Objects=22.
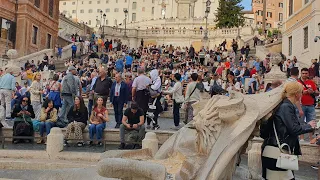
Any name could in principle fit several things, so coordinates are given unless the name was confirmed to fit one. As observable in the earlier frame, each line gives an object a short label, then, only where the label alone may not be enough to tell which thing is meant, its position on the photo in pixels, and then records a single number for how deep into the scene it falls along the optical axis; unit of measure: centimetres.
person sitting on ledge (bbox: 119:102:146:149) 1041
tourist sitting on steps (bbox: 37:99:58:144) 1151
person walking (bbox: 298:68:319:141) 1048
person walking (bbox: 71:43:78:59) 3489
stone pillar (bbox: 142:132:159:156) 830
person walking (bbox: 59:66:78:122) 1248
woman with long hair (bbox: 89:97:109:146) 1098
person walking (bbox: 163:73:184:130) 1233
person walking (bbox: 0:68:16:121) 1348
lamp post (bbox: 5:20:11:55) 3303
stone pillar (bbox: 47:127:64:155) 886
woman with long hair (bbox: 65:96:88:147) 1117
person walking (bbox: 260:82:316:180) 479
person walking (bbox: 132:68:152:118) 1201
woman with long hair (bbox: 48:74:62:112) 1306
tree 6525
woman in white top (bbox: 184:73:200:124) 1134
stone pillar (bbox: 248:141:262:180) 772
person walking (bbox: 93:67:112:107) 1259
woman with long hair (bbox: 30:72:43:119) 1348
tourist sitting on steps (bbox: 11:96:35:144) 1112
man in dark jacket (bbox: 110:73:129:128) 1240
